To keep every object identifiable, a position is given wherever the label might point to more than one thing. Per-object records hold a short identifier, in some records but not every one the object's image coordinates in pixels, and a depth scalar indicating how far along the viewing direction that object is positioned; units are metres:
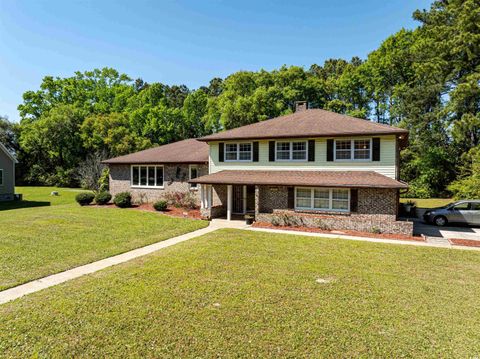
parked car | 15.97
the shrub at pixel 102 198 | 23.03
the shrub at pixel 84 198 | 22.84
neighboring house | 25.86
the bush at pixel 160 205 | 20.00
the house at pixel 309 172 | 14.74
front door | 19.59
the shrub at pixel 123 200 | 21.52
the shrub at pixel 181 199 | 20.95
